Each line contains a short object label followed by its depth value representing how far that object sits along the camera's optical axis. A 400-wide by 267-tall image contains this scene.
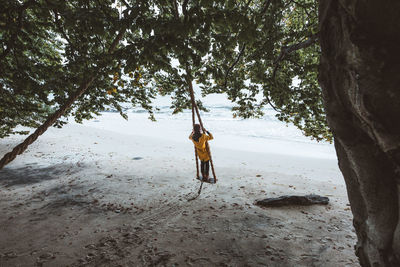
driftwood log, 6.17
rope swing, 3.51
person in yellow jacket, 6.50
